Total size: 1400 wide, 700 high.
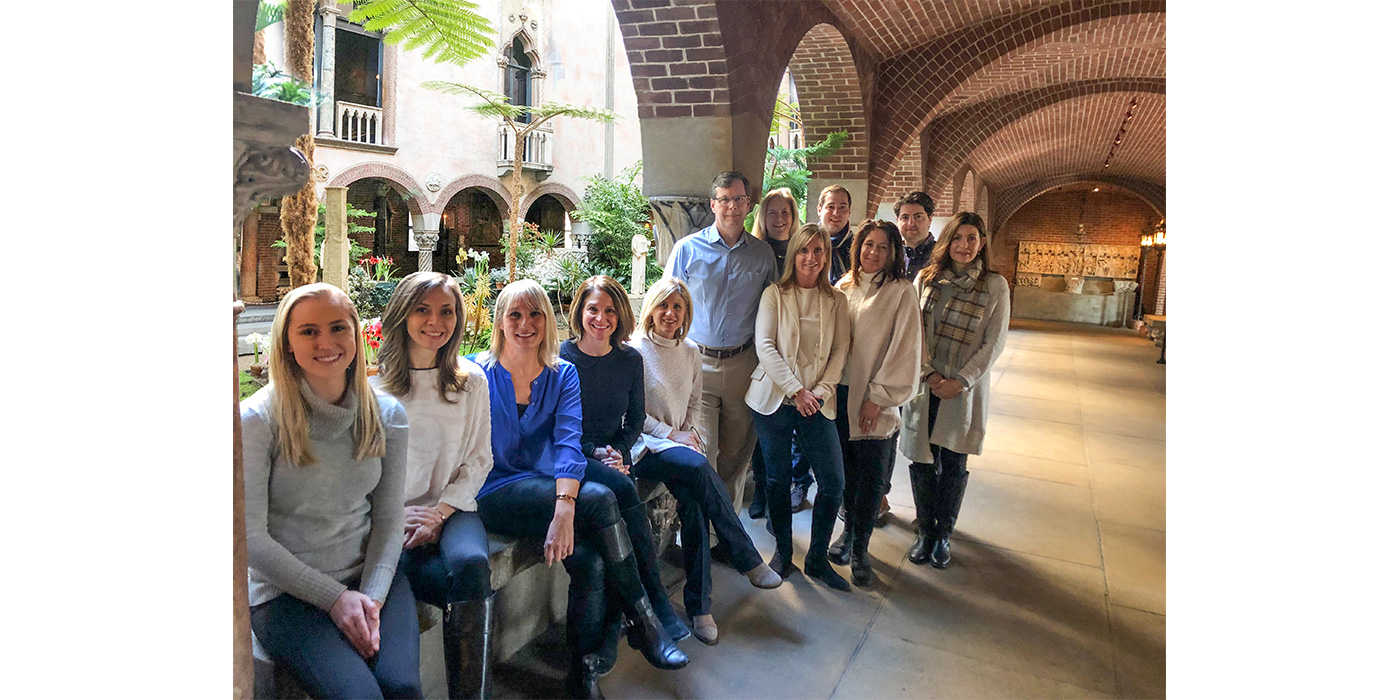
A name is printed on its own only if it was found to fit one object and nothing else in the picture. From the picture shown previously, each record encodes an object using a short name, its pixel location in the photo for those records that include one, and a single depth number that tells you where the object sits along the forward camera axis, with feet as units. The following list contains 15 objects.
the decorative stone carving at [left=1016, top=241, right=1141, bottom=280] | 61.21
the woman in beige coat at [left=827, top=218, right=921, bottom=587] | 9.88
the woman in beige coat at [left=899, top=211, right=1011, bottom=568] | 10.34
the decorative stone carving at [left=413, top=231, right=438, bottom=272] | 47.73
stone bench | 5.27
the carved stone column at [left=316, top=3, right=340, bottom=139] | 42.50
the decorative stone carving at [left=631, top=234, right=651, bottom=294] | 32.32
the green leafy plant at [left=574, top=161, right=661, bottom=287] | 40.70
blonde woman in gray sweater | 5.24
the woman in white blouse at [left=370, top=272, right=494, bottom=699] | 6.46
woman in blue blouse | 7.28
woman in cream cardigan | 9.73
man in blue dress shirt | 10.30
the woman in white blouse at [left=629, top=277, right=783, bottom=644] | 8.51
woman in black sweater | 8.34
